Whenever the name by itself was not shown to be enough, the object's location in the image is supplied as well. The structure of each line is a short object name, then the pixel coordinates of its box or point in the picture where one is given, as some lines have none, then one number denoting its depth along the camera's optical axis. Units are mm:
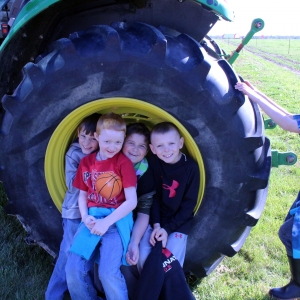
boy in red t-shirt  1765
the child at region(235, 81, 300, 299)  1711
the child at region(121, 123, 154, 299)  1904
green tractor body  1661
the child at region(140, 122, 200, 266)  1823
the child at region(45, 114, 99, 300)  1895
